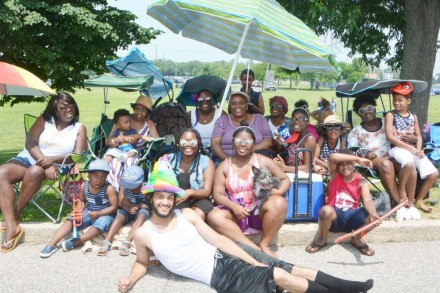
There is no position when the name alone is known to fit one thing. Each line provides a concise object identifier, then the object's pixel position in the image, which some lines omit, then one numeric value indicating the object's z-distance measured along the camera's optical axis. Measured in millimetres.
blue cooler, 5059
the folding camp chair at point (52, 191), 4996
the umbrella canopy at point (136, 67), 7039
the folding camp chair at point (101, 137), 6129
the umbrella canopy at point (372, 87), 5863
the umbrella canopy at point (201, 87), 7195
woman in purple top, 5402
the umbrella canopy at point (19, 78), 4715
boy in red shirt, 4648
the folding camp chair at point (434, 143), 5930
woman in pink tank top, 4434
